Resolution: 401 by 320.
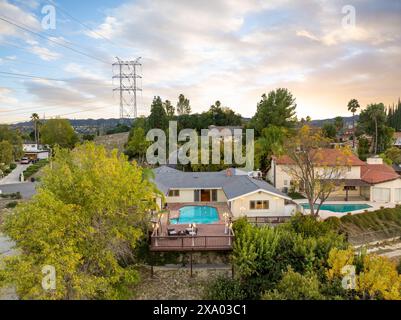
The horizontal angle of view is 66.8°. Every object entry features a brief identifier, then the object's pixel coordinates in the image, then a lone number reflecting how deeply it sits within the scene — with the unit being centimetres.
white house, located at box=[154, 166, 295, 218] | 2673
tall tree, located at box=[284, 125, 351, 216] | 2525
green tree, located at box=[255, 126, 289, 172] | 4081
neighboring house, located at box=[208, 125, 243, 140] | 5338
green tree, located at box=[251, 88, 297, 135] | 5532
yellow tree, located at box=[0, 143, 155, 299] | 1220
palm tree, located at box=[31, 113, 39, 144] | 8806
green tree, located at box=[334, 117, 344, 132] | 7093
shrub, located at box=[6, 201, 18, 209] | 3118
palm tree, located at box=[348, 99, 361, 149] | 6875
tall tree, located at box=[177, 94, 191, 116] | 8625
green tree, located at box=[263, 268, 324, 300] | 1226
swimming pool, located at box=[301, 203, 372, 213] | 2832
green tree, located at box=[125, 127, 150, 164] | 5666
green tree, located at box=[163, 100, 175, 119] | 7523
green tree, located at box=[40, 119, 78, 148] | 7225
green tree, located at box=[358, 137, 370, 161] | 5706
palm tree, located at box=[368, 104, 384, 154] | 6144
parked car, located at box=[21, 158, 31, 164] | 6492
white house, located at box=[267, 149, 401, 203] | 3117
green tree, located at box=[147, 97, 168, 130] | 5822
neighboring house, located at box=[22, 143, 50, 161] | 7275
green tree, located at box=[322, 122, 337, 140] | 6944
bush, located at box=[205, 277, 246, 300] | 1627
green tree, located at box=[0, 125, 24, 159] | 6600
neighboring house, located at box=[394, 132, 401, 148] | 8135
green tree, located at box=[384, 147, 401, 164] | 5216
